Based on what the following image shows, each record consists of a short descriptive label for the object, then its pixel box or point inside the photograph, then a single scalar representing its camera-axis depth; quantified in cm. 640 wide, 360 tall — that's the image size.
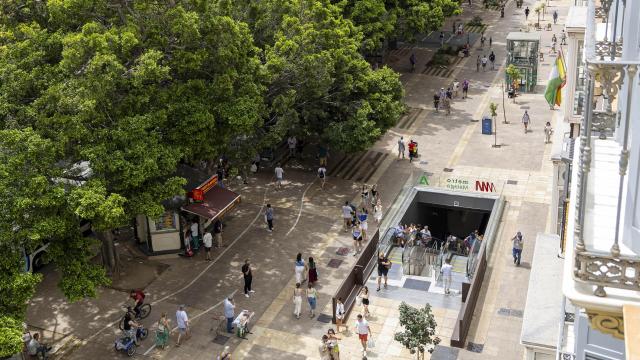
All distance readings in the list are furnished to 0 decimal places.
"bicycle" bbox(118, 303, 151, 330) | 3275
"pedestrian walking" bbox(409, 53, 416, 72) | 6644
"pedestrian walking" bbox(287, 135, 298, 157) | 4808
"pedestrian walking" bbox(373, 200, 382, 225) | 4019
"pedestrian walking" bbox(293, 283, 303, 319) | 3238
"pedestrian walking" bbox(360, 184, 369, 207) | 4275
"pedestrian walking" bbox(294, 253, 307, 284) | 3453
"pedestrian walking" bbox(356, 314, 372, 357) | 2983
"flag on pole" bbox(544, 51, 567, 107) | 3712
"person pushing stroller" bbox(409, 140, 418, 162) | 4820
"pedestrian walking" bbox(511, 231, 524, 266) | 3603
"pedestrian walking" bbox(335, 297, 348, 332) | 3148
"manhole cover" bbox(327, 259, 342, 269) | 3678
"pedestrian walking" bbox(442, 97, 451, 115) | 5675
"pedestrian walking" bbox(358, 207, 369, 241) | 3826
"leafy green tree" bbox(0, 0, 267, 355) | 2795
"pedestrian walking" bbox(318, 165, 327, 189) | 4487
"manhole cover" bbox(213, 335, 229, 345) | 3155
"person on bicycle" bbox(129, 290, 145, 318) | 3234
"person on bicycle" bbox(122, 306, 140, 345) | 3066
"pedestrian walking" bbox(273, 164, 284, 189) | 4469
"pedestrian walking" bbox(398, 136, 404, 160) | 4876
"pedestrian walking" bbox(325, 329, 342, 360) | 2905
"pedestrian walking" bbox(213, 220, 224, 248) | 3806
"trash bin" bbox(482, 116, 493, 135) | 5219
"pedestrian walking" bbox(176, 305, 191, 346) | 3083
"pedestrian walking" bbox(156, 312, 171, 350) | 3069
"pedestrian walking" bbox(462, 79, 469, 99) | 6019
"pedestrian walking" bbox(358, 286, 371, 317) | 3175
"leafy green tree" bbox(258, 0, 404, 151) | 4053
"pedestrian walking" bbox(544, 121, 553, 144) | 5022
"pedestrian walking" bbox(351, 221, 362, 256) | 3753
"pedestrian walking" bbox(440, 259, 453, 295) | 3388
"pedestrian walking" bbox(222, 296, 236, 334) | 3147
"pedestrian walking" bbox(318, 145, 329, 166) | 4634
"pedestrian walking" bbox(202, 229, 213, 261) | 3684
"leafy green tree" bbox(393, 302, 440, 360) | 2775
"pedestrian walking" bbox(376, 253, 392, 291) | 3441
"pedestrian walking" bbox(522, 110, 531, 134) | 5262
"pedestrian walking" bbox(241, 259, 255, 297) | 3409
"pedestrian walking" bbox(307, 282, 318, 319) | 3250
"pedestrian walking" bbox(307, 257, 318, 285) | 3450
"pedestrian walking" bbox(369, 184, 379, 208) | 4175
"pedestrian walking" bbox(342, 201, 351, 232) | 3984
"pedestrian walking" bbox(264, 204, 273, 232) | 3966
